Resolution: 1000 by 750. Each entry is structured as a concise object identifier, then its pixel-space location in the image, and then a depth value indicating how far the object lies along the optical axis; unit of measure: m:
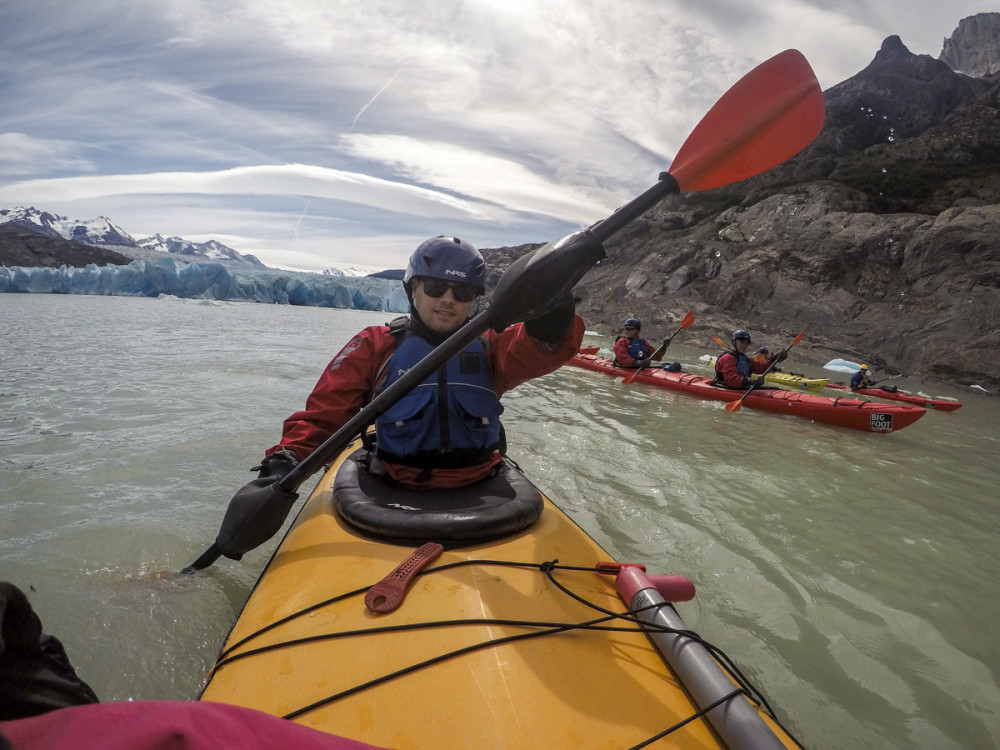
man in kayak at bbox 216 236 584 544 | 2.44
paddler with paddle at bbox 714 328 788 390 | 9.68
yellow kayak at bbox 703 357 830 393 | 10.22
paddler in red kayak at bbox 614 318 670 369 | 11.74
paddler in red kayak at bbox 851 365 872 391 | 11.23
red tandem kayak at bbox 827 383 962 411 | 9.73
